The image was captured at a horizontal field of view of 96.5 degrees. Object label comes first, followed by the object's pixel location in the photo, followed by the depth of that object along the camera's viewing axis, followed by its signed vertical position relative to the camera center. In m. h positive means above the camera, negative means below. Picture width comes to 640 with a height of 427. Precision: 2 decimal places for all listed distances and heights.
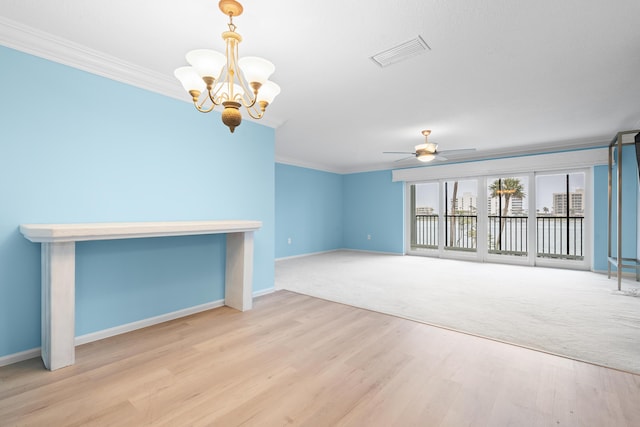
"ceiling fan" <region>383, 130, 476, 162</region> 4.26 +0.96
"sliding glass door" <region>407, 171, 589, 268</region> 5.43 -0.05
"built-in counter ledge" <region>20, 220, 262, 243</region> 1.73 -0.11
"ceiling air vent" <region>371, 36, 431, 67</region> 2.12 +1.29
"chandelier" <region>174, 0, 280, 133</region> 1.64 +0.87
